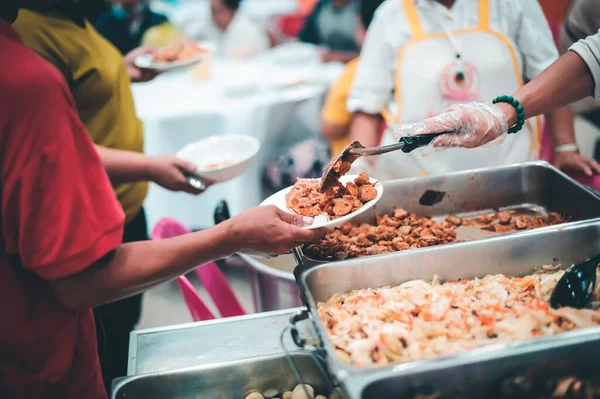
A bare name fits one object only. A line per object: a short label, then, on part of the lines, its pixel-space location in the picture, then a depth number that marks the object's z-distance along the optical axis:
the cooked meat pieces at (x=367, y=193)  1.53
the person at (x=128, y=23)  4.21
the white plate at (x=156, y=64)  2.77
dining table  3.54
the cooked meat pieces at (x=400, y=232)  1.60
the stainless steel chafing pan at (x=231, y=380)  1.34
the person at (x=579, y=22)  1.94
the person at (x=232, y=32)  4.73
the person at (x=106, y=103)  1.86
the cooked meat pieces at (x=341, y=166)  1.55
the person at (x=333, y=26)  5.16
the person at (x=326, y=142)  3.12
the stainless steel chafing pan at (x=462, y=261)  1.46
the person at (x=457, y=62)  2.17
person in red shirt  0.96
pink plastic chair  1.86
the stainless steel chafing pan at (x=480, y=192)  1.97
